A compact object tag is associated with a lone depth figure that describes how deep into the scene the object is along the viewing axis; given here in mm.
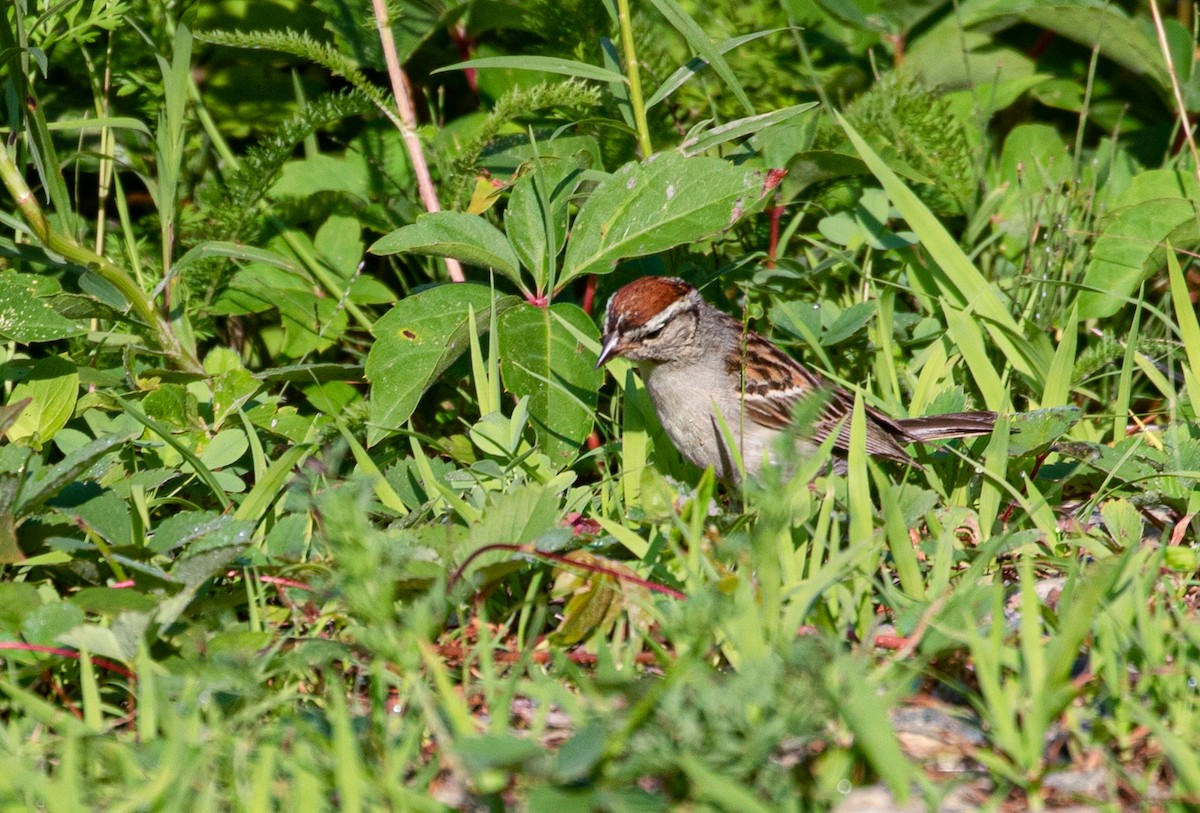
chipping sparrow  7777
